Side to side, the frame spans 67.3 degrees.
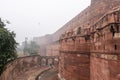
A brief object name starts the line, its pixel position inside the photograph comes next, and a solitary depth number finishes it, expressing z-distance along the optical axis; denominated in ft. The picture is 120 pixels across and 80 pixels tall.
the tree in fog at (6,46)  26.81
